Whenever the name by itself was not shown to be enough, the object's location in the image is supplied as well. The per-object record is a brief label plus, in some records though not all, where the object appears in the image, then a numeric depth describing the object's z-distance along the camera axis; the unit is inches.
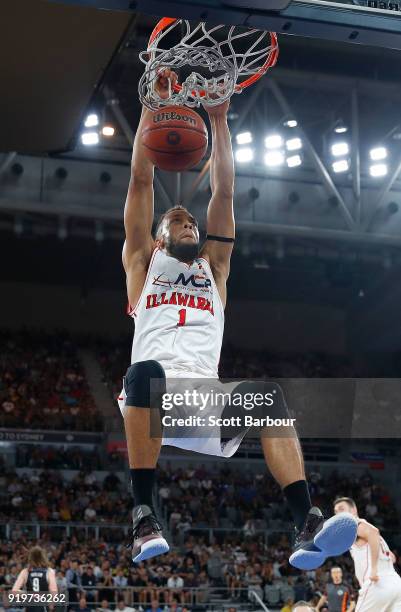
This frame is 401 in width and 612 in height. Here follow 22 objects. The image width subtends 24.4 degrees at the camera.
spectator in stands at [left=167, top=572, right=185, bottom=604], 629.9
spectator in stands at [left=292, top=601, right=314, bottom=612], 392.5
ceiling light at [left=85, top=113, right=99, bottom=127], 739.4
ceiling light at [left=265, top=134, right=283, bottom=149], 781.3
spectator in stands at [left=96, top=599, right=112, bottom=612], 572.2
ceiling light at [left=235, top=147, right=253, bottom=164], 772.6
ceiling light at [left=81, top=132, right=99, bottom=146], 741.9
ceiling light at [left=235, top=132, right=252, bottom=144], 777.6
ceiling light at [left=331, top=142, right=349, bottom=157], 812.6
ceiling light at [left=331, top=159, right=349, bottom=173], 807.7
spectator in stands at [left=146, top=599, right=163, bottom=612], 602.2
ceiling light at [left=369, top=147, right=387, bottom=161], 818.2
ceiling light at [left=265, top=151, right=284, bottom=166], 787.4
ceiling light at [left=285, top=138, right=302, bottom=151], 794.2
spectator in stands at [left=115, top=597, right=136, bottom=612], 582.2
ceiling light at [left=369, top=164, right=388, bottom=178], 807.7
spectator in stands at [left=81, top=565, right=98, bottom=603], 626.5
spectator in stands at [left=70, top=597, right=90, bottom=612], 562.8
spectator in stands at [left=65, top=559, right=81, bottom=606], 591.5
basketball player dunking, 209.5
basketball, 237.1
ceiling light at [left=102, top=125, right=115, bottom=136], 792.9
